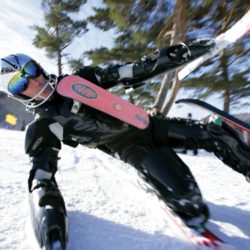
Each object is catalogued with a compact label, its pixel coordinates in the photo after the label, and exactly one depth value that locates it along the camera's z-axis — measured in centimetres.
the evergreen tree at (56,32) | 1727
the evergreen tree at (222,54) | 964
